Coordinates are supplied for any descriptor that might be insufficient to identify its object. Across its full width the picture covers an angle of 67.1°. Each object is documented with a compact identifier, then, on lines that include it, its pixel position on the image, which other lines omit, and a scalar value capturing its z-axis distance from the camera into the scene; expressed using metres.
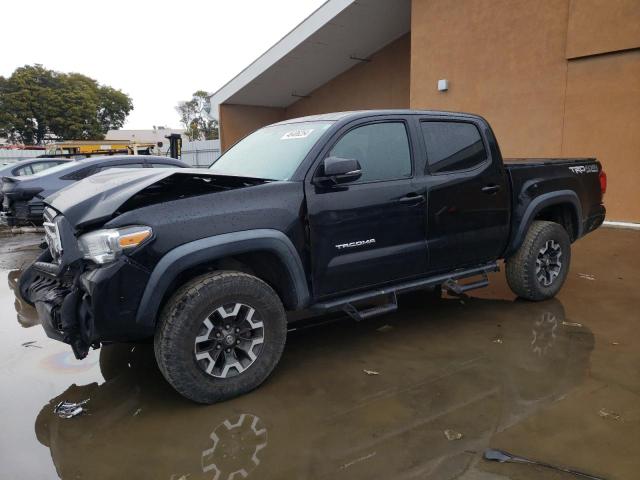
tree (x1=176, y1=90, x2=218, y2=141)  71.44
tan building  8.28
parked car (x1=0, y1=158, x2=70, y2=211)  12.34
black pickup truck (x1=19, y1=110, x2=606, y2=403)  2.82
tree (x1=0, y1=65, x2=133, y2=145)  52.31
